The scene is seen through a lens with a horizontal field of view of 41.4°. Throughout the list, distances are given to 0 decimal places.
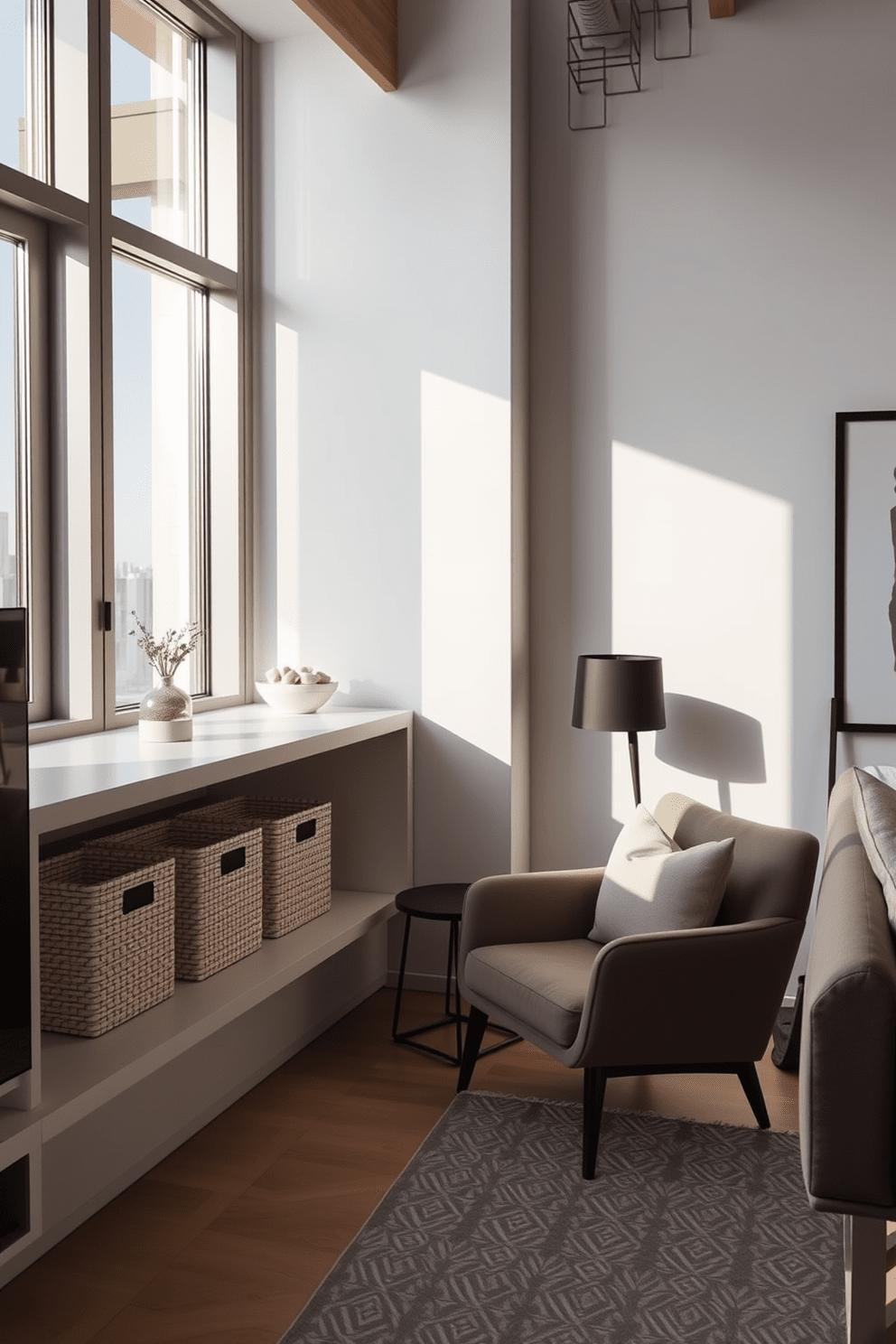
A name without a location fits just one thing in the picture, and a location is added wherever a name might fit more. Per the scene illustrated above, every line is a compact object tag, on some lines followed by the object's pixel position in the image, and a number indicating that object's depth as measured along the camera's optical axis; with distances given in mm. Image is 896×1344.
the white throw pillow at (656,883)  2756
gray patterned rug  2100
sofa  1605
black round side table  3232
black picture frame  3504
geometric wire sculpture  3617
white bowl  3535
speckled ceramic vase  2920
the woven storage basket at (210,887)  2777
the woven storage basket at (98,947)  2363
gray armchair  2580
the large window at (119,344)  2994
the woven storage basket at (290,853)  3164
